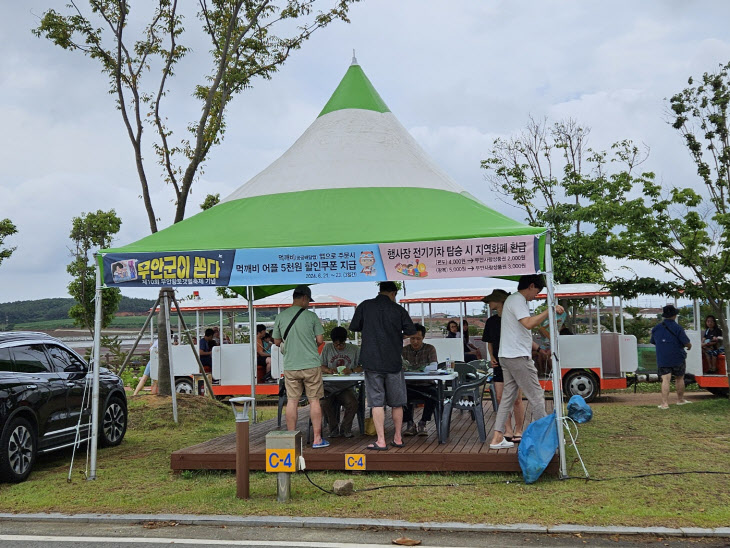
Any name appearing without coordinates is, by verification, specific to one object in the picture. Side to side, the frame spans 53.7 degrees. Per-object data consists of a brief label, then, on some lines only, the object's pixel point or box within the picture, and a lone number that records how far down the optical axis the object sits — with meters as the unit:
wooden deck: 7.21
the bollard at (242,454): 6.60
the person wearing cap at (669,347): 12.17
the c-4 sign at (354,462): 7.43
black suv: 7.75
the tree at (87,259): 27.77
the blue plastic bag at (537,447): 6.81
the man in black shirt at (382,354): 7.52
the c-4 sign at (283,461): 6.43
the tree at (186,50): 14.56
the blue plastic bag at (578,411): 7.45
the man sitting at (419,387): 8.32
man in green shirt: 7.75
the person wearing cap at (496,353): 8.16
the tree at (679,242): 12.05
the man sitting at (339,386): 8.47
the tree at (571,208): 13.35
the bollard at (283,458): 6.43
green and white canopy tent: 7.30
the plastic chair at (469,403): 7.93
